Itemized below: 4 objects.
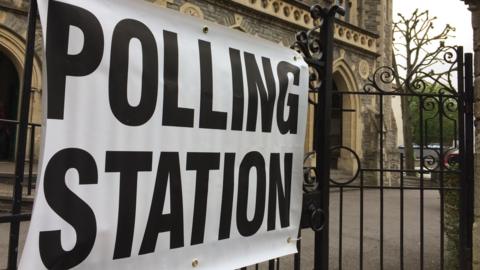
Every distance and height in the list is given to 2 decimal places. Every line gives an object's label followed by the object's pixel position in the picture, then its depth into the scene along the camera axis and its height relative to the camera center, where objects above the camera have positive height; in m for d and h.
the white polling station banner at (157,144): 1.29 +0.04
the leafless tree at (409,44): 18.11 +5.21
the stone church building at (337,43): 8.53 +3.31
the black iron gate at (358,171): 1.43 -0.07
